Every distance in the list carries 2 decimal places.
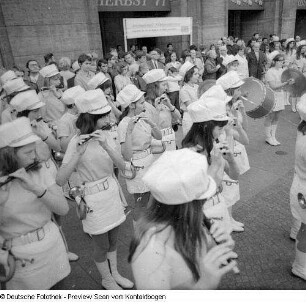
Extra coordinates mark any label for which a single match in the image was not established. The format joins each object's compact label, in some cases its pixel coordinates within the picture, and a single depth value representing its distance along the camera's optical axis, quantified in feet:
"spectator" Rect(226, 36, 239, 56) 37.42
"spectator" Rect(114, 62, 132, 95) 25.07
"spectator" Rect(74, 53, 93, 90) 21.90
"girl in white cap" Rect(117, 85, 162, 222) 12.07
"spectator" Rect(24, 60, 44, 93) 25.20
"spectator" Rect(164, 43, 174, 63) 35.64
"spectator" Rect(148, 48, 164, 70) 30.53
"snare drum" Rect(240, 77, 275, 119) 14.71
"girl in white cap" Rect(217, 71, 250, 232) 11.73
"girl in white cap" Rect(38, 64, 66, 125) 16.34
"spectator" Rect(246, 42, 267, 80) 36.29
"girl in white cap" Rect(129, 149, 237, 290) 4.99
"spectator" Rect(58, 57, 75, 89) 24.28
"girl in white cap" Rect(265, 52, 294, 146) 21.70
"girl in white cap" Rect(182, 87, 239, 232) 8.78
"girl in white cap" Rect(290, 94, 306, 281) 9.23
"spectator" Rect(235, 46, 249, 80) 32.97
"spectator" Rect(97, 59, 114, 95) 25.41
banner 31.35
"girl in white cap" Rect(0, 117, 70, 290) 6.99
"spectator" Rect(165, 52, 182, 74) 31.38
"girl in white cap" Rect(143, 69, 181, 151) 14.15
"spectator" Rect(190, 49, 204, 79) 33.68
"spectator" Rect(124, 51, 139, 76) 28.22
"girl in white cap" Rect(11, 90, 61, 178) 11.78
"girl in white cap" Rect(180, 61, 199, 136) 18.69
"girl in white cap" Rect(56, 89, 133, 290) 9.20
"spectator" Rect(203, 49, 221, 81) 31.76
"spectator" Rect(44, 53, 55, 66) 28.04
